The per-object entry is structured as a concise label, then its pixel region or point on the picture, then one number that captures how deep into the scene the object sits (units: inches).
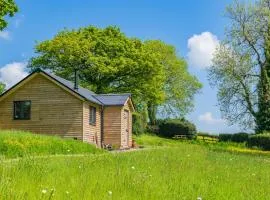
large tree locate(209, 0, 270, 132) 2218.3
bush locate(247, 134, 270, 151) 1890.5
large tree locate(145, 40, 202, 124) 3107.8
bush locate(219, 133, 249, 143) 2556.6
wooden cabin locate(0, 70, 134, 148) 1520.7
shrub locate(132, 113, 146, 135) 2315.3
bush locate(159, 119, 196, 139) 2687.0
